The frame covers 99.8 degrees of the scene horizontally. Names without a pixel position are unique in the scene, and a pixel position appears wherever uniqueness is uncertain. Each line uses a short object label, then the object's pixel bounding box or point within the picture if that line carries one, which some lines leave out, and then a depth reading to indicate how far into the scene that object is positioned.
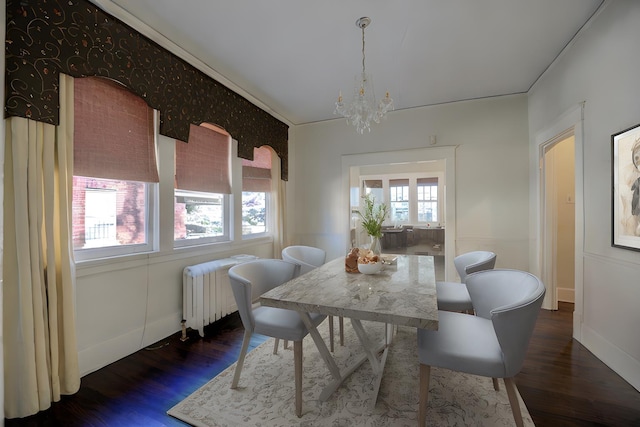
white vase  2.26
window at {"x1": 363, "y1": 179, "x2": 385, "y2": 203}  7.47
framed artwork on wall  1.84
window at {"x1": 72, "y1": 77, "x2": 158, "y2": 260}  2.03
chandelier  2.23
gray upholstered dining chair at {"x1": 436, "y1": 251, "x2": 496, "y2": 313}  2.17
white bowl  1.93
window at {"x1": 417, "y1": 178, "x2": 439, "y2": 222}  7.01
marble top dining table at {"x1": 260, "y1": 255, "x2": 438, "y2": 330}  1.24
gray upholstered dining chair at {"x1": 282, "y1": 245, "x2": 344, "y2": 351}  3.01
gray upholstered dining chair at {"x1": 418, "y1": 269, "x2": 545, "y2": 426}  1.27
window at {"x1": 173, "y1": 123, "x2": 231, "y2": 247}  2.83
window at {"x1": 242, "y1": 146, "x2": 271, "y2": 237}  3.77
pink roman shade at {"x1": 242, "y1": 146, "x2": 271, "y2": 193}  3.76
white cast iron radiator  2.64
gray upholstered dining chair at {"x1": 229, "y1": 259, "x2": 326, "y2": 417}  1.60
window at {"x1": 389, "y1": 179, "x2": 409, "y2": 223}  7.25
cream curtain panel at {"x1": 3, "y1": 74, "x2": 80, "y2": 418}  1.59
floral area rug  1.57
